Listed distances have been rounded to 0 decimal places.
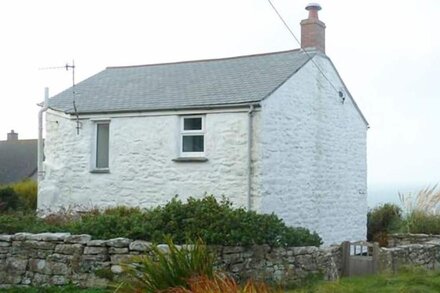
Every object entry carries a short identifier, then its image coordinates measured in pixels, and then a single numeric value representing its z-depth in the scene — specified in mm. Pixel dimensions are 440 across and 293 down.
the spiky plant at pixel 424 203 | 19031
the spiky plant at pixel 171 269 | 8109
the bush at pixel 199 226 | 10312
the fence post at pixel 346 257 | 11906
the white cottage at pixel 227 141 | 16109
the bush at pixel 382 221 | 19852
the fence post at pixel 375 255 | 11828
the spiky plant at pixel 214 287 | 7457
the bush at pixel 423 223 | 18281
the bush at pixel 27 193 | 20091
